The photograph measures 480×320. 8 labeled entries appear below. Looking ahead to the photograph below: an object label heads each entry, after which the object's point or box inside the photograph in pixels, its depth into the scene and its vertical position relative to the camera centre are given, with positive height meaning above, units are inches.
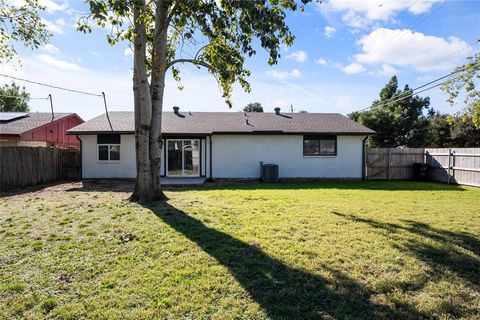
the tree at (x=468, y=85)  455.2 +105.0
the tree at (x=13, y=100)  1502.2 +289.6
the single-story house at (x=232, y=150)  630.5 +4.6
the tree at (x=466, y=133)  1079.0 +65.4
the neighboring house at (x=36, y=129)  687.7 +66.3
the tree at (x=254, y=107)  1774.4 +279.6
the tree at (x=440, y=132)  1175.9 +76.1
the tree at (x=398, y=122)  1064.8 +108.5
